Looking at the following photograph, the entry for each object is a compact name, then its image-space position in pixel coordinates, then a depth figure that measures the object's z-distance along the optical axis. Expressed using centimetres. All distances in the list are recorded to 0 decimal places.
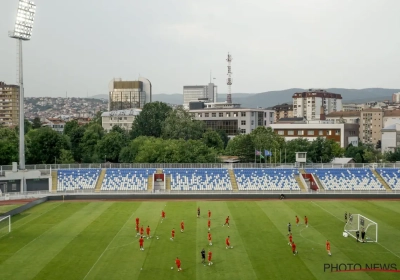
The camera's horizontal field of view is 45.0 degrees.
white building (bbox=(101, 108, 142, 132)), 14862
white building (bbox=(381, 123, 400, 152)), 12006
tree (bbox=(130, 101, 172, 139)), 10219
